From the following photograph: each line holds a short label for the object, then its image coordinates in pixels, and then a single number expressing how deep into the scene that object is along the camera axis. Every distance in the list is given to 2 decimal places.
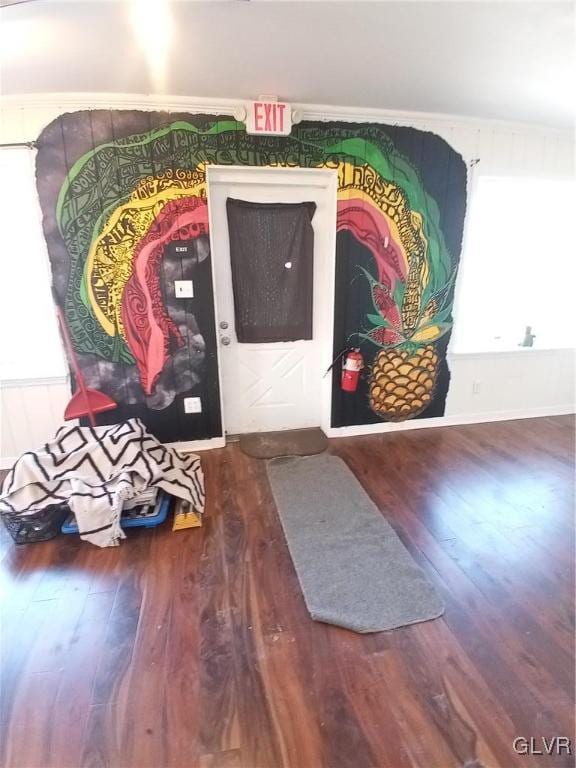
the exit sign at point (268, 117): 2.31
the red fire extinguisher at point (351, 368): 2.88
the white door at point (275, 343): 2.60
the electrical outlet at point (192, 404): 2.78
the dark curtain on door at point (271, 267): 2.66
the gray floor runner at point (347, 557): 1.52
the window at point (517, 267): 3.03
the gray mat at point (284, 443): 2.85
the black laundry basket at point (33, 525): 1.89
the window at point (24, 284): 2.29
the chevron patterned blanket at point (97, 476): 1.91
